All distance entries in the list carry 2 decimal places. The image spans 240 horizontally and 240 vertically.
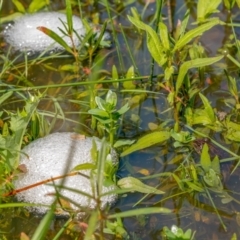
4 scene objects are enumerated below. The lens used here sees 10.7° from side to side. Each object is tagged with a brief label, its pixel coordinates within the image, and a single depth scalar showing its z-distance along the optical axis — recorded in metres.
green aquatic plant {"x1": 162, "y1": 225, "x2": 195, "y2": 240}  1.09
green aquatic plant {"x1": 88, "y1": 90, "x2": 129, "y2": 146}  1.18
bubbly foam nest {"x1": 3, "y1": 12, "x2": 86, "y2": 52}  1.38
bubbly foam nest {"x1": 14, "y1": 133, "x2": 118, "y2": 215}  1.18
